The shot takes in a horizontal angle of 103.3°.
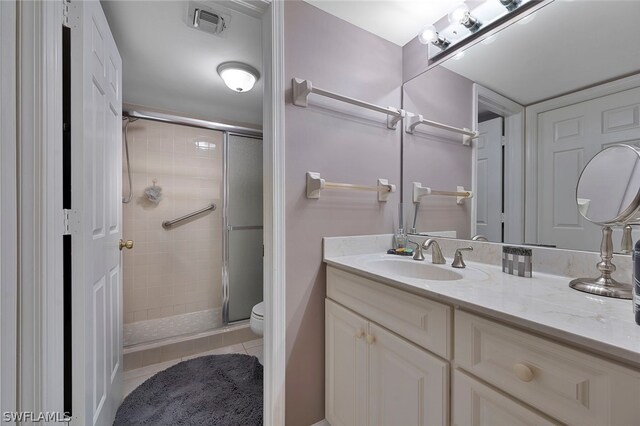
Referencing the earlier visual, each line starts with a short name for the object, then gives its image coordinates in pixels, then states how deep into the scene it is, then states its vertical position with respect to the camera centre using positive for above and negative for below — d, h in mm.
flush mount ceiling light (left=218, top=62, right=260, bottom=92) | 1760 +970
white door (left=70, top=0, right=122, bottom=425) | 851 -9
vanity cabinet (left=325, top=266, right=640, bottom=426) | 488 -415
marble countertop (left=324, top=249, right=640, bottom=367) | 477 -244
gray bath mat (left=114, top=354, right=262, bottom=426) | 1376 -1131
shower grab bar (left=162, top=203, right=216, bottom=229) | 2482 -61
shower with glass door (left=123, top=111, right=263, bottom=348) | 2348 -158
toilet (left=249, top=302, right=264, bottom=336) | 1691 -751
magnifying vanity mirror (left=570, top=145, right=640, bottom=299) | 728 +34
